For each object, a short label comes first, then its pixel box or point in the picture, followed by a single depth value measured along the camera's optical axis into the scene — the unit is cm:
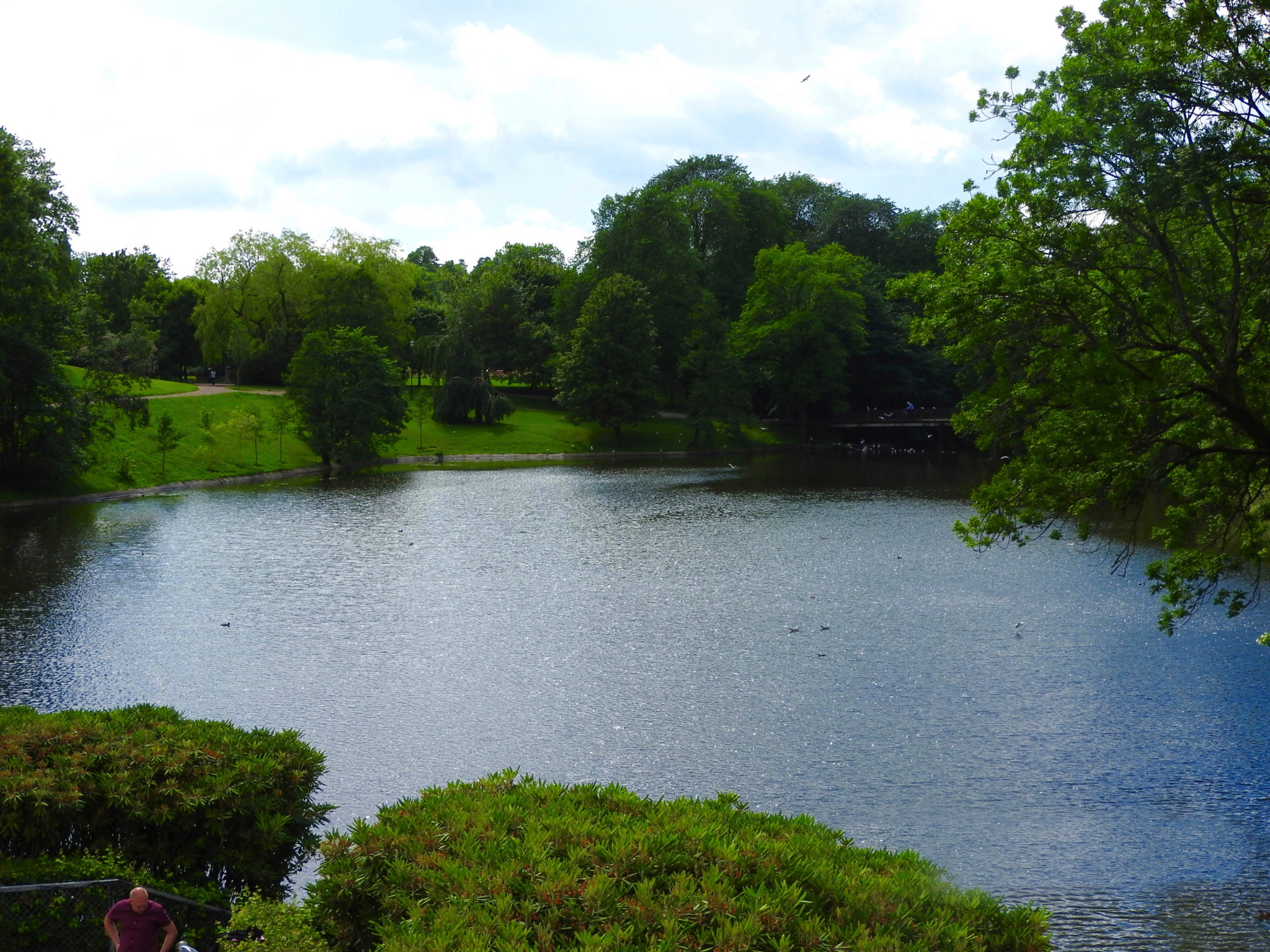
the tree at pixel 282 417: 6556
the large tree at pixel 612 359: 8112
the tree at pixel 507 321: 9550
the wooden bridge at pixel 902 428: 8650
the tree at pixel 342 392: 6631
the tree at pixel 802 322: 8688
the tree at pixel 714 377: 8212
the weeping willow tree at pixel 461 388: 8250
